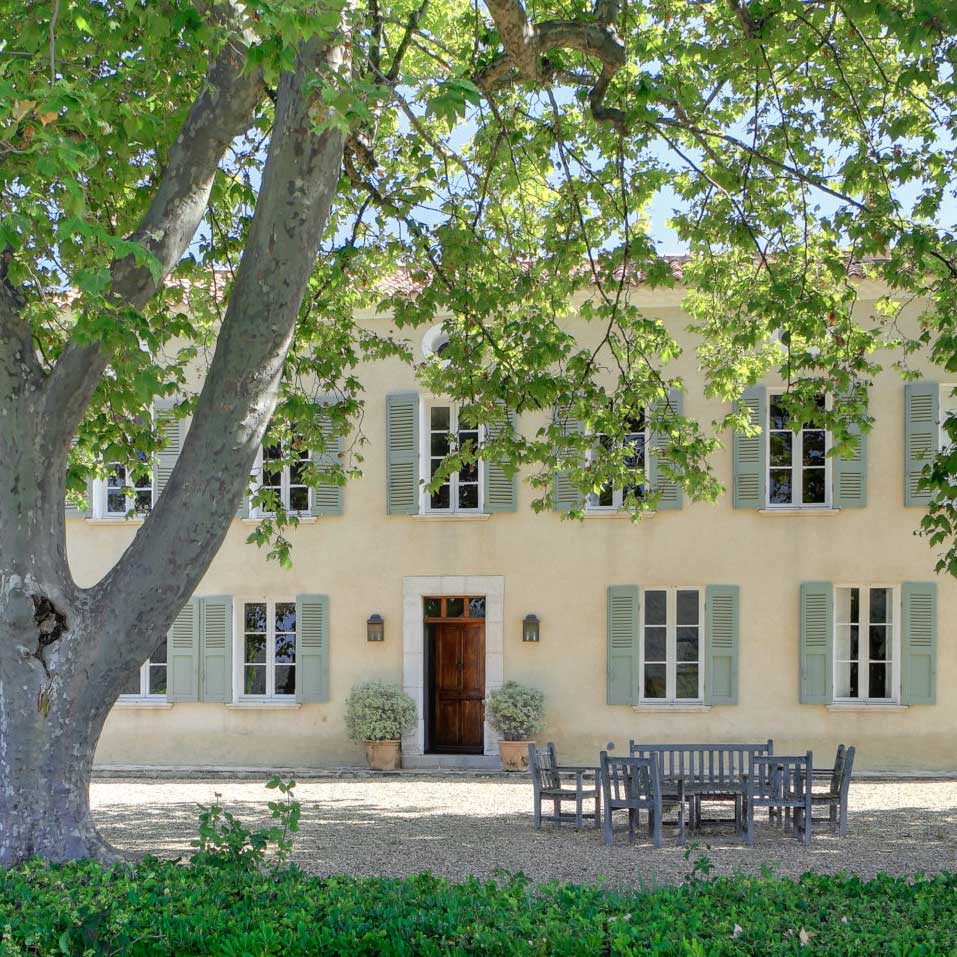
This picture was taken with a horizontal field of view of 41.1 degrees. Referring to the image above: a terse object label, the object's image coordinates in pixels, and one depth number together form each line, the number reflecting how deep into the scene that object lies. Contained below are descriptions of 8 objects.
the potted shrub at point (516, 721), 16.59
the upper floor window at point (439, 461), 17.47
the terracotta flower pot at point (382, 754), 16.91
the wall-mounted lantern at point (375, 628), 17.31
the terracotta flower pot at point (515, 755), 16.62
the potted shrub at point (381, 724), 16.88
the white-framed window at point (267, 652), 17.64
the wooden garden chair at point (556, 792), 11.19
